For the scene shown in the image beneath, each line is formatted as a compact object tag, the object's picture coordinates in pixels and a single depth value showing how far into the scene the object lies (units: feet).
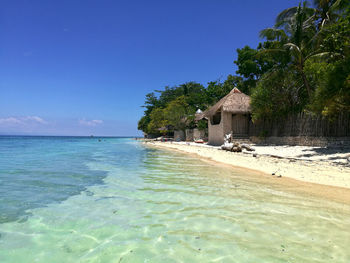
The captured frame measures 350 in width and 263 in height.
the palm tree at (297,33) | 43.70
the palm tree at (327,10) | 49.32
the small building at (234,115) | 50.55
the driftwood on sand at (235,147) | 37.63
